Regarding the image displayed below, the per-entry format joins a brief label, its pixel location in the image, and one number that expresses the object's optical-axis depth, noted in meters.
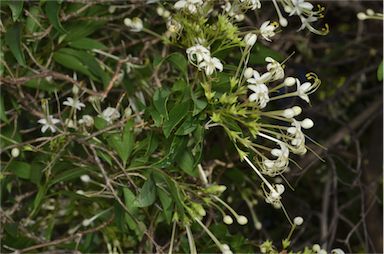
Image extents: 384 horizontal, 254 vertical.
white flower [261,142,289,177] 0.91
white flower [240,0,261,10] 0.93
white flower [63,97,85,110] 1.03
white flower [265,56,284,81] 0.91
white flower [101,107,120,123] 1.02
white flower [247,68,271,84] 0.91
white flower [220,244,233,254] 0.95
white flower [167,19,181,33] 0.95
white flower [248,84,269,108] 0.90
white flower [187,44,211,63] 0.92
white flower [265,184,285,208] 0.92
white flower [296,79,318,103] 0.93
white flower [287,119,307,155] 0.91
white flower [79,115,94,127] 1.02
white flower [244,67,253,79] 0.91
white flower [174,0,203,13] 0.94
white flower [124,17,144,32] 1.04
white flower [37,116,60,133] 1.02
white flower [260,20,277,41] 0.94
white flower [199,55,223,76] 0.92
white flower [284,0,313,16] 0.96
